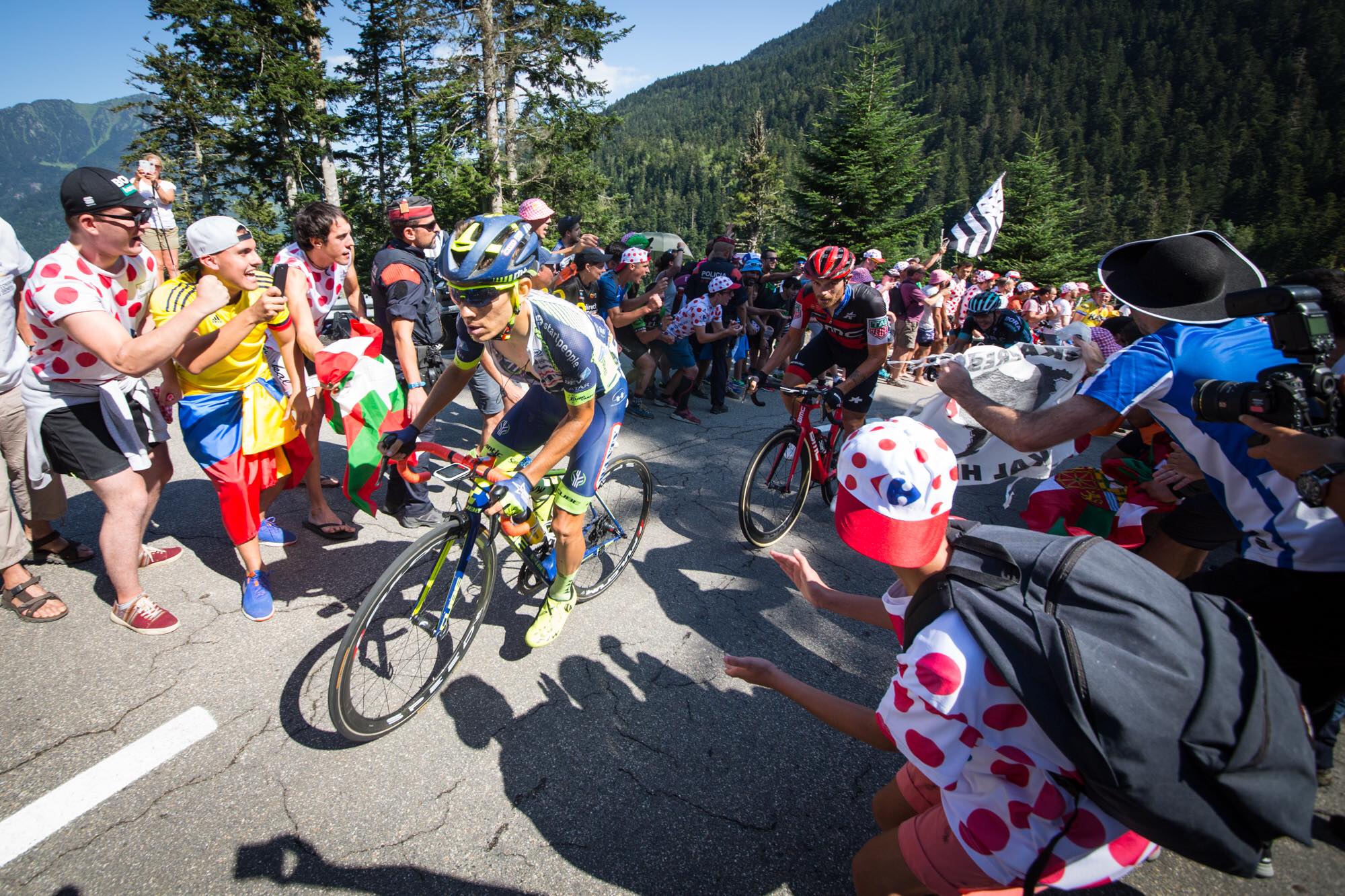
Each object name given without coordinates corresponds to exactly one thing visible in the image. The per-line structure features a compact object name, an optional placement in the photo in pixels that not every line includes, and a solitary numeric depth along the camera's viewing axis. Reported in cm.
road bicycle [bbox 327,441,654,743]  243
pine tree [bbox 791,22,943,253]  2228
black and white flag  1502
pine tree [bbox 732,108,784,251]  5828
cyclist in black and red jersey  447
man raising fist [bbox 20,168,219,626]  252
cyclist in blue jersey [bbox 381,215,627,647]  253
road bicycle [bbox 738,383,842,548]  450
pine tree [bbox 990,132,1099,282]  3123
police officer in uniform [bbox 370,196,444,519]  444
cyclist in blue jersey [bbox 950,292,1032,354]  595
